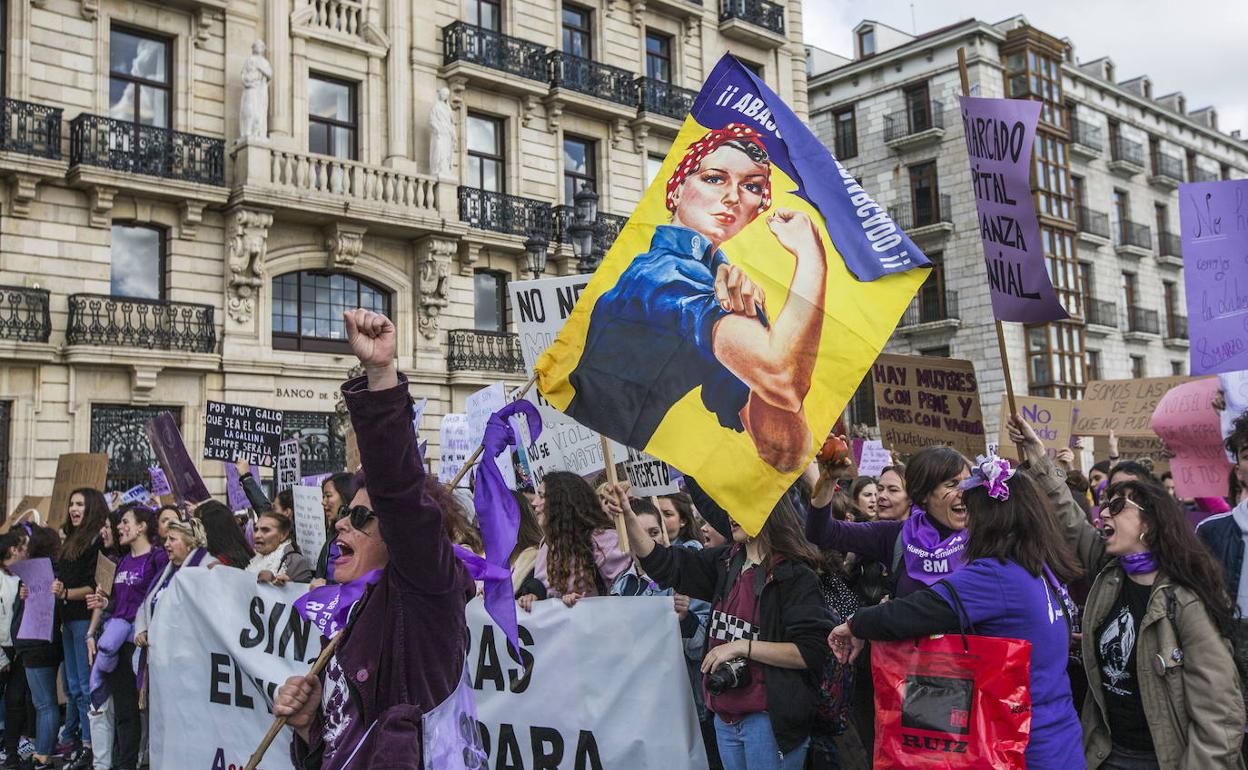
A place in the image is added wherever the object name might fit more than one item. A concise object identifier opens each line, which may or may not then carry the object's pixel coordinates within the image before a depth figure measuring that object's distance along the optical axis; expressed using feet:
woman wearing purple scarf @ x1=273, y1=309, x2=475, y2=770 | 7.94
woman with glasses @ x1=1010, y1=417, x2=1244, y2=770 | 11.26
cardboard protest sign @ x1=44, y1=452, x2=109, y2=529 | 36.17
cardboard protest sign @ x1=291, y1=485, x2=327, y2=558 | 22.81
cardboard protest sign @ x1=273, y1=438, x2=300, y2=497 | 35.04
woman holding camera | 12.82
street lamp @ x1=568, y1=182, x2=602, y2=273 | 43.83
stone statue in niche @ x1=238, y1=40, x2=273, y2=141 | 58.49
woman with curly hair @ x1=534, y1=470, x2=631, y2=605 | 16.67
